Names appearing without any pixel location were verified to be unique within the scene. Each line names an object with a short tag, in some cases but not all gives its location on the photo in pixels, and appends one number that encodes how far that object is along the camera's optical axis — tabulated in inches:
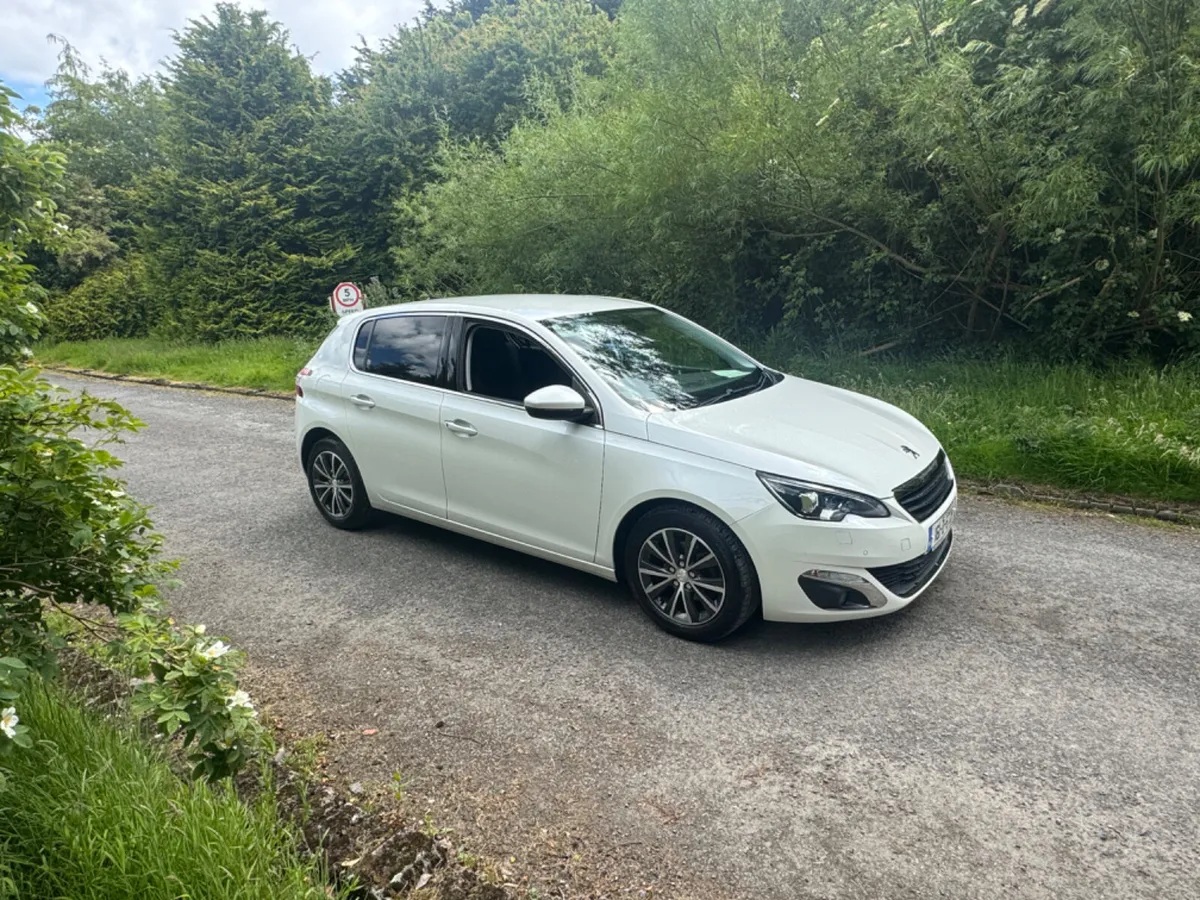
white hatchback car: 141.9
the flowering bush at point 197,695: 93.2
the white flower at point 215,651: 98.5
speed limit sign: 502.0
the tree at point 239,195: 732.0
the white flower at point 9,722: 74.5
